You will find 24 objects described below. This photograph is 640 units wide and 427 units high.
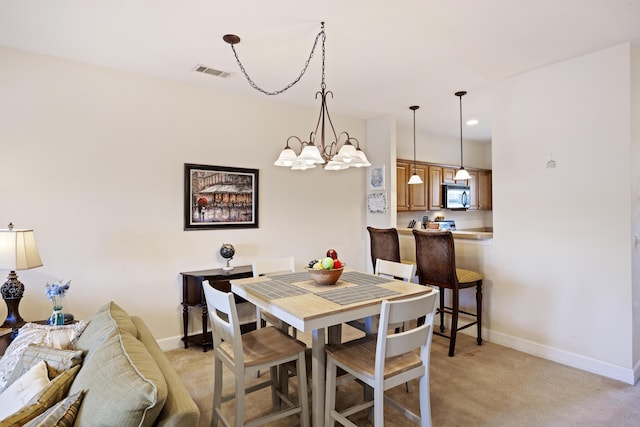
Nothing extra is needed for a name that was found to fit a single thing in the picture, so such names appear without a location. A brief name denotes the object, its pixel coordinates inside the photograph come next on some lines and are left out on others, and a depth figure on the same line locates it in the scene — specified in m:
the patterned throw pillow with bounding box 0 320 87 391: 1.54
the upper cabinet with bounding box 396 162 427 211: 5.14
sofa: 1.05
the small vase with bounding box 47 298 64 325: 2.03
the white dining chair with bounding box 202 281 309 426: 1.88
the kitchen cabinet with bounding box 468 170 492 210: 6.37
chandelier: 2.36
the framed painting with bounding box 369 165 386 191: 4.66
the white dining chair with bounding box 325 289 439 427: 1.74
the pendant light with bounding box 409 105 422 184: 4.42
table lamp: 2.22
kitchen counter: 3.57
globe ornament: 3.53
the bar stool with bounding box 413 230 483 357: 3.19
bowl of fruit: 2.37
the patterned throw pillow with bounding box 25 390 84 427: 1.07
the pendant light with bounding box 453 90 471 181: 4.59
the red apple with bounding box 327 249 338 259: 2.49
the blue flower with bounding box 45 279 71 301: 2.08
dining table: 1.85
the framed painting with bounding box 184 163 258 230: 3.49
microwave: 5.85
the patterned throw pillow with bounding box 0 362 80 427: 1.11
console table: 3.29
